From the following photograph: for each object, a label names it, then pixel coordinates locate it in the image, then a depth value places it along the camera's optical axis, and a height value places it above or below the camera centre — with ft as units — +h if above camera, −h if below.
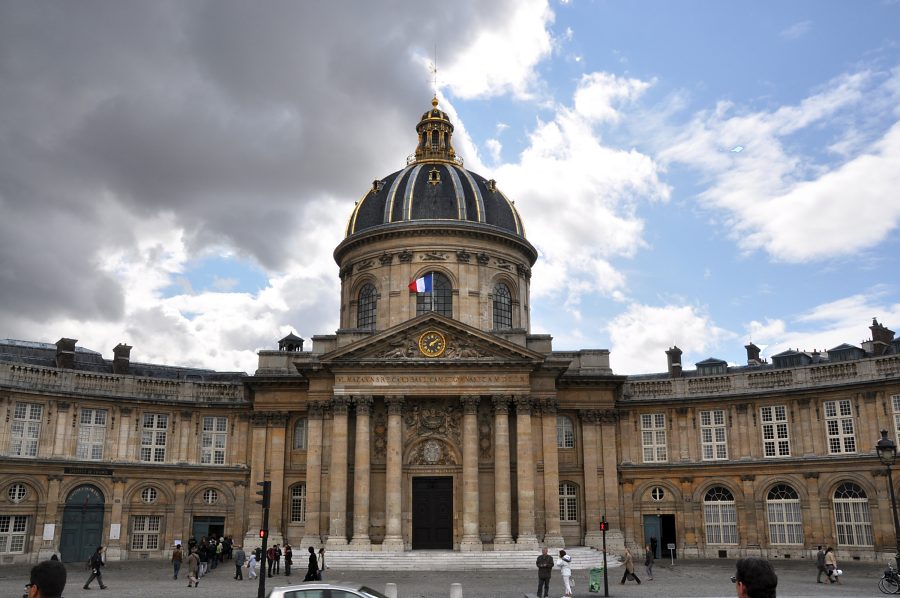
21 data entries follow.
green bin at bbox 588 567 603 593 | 101.50 -8.42
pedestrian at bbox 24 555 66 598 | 23.99 -1.90
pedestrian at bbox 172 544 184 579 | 122.93 -6.86
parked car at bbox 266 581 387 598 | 56.13 -5.25
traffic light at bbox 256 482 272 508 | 93.35 +1.80
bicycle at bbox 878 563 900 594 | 96.43 -8.37
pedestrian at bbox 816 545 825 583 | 114.19 -7.23
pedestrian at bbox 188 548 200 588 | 110.42 -7.52
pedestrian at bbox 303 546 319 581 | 112.37 -7.67
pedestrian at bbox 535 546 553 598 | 94.94 -6.66
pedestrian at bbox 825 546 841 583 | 111.96 -7.52
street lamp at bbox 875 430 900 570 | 92.89 +6.18
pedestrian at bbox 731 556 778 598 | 21.98 -1.86
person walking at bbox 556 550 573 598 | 95.88 -7.01
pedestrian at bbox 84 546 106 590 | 104.63 -6.55
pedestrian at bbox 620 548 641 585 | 114.73 -7.81
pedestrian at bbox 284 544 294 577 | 126.62 -7.09
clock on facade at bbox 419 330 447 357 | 153.69 +29.43
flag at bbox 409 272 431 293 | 177.37 +46.58
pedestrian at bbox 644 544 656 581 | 122.83 -7.58
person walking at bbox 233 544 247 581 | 124.06 -7.51
